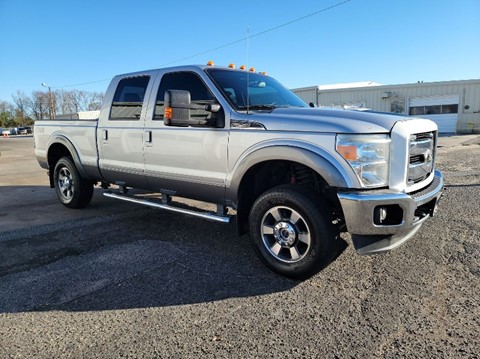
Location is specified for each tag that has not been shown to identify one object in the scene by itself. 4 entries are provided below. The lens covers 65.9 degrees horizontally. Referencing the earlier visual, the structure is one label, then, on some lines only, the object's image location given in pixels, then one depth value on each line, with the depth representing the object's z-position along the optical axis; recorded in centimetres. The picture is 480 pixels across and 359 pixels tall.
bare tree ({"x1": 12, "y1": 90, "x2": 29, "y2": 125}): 9751
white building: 2819
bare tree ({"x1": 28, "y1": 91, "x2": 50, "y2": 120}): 10638
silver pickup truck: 310
